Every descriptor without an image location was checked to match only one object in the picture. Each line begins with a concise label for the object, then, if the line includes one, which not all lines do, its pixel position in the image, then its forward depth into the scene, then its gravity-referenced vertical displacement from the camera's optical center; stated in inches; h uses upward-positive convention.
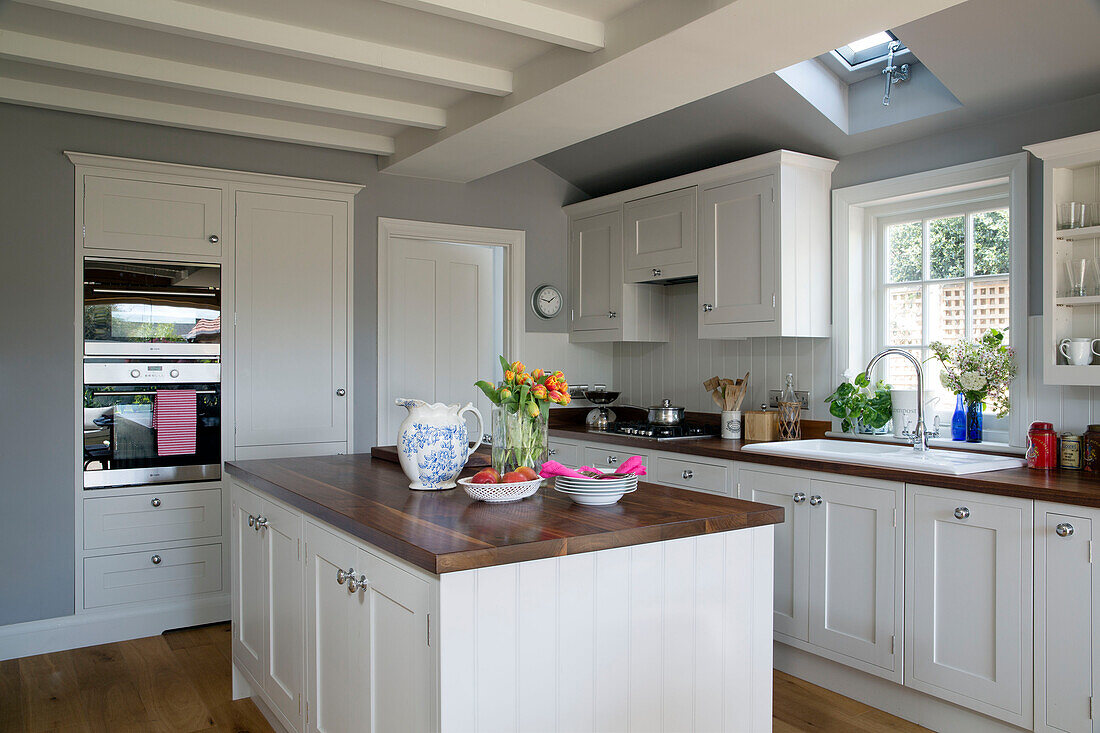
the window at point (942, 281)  134.8 +15.4
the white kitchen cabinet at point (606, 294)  191.5 +17.5
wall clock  205.2 +16.5
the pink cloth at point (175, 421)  157.9 -11.3
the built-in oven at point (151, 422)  153.1 -11.5
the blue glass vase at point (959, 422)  134.6 -9.5
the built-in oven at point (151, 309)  152.3 +11.0
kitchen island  66.1 -23.2
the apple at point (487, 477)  88.0 -12.6
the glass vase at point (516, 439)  92.8 -8.7
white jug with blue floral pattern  95.3 -9.6
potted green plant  145.8 -7.5
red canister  115.2 -11.8
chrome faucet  125.1 -8.1
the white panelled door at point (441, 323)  189.5 +10.5
